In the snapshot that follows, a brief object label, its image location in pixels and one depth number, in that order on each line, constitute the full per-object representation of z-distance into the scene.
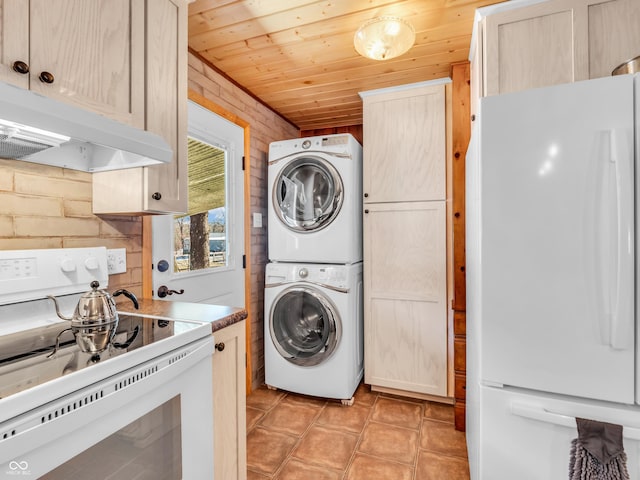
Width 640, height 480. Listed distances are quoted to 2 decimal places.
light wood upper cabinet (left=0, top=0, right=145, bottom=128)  1.00
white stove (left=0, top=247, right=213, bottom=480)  0.73
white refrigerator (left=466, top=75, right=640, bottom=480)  1.07
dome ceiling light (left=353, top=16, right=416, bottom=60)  1.69
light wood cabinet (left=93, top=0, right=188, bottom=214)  1.43
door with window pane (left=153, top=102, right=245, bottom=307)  2.01
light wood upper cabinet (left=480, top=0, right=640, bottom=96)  1.54
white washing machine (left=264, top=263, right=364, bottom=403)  2.46
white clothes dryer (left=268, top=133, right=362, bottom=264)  2.50
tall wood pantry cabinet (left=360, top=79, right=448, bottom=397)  2.47
